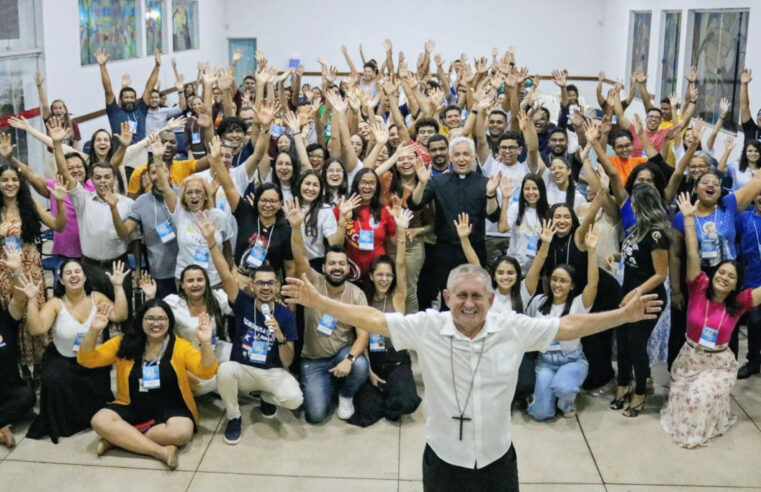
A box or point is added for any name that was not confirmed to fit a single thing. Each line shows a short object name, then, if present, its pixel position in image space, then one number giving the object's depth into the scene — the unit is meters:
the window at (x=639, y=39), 12.88
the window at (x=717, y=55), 9.21
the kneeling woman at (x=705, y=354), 4.40
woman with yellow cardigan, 4.22
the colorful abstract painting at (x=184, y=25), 13.34
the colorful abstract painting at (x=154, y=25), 11.91
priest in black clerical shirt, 5.14
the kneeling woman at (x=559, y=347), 4.61
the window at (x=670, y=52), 11.50
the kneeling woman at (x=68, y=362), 4.37
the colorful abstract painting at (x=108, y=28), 9.64
